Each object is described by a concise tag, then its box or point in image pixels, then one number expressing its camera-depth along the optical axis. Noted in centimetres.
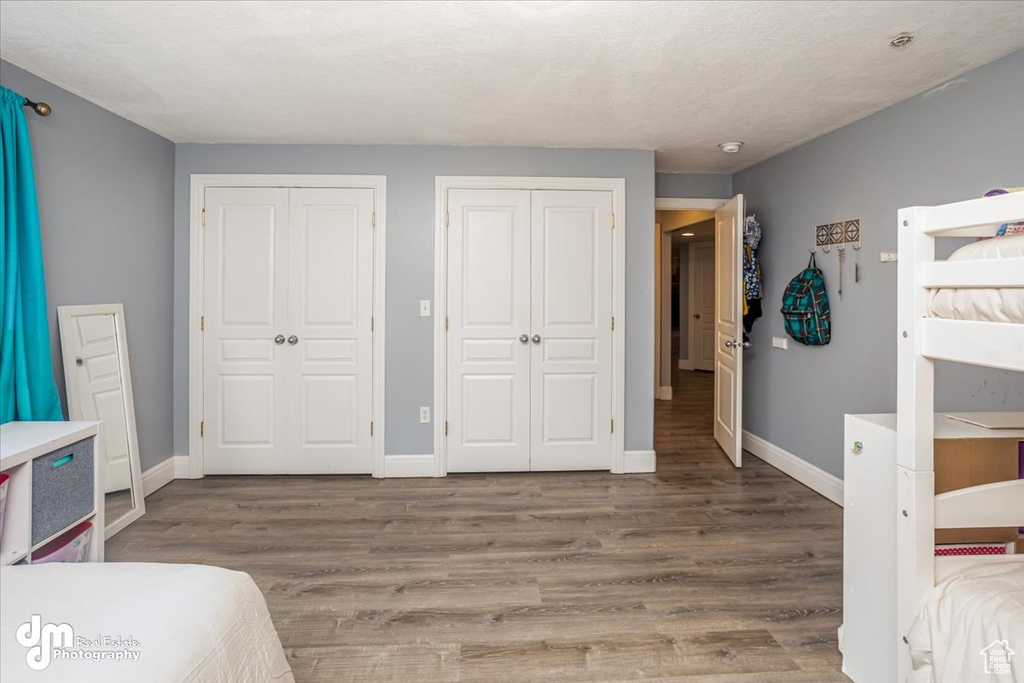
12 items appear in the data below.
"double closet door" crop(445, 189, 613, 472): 419
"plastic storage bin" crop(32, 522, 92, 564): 232
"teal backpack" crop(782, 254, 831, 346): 382
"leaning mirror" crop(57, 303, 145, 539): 305
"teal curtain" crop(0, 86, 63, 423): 256
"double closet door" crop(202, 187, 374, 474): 411
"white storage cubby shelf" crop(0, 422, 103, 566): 212
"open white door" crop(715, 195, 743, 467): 441
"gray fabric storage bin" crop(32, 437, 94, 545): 224
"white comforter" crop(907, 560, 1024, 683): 135
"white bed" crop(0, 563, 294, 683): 108
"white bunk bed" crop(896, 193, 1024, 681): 153
